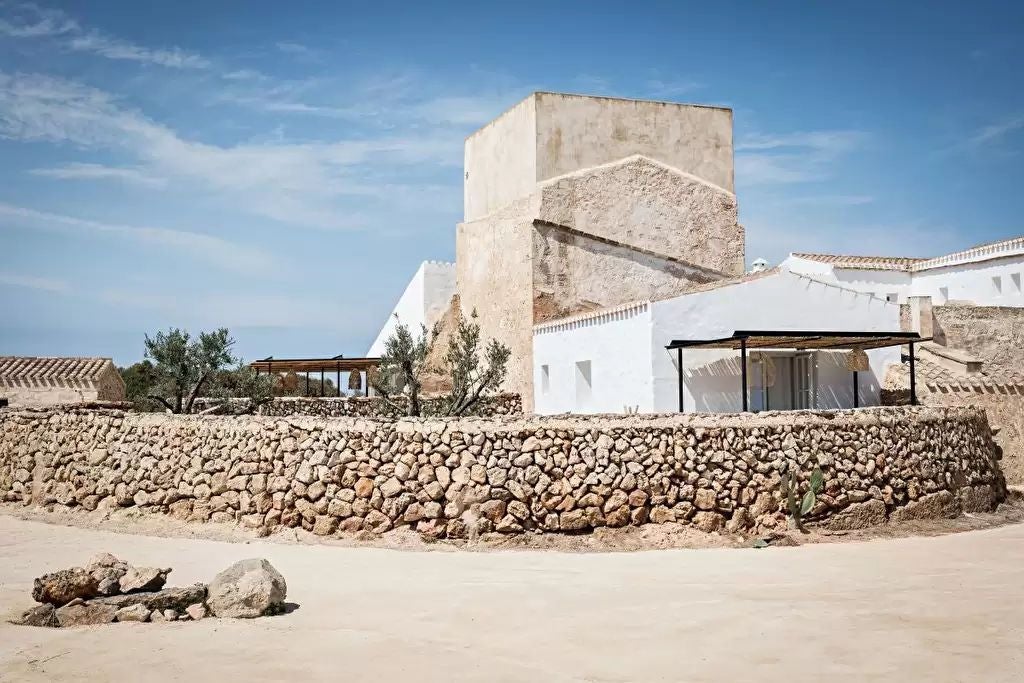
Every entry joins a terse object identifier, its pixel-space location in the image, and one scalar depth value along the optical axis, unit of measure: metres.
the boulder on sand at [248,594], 8.26
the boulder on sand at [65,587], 8.29
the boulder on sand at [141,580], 8.51
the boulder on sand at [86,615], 8.01
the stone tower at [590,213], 25.56
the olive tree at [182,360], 20.31
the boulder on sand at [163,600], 8.23
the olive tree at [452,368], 18.69
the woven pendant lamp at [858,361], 19.89
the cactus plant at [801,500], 12.73
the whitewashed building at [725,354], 18.98
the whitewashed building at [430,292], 37.31
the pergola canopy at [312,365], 29.83
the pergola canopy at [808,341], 16.77
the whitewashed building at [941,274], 34.22
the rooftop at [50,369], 29.48
